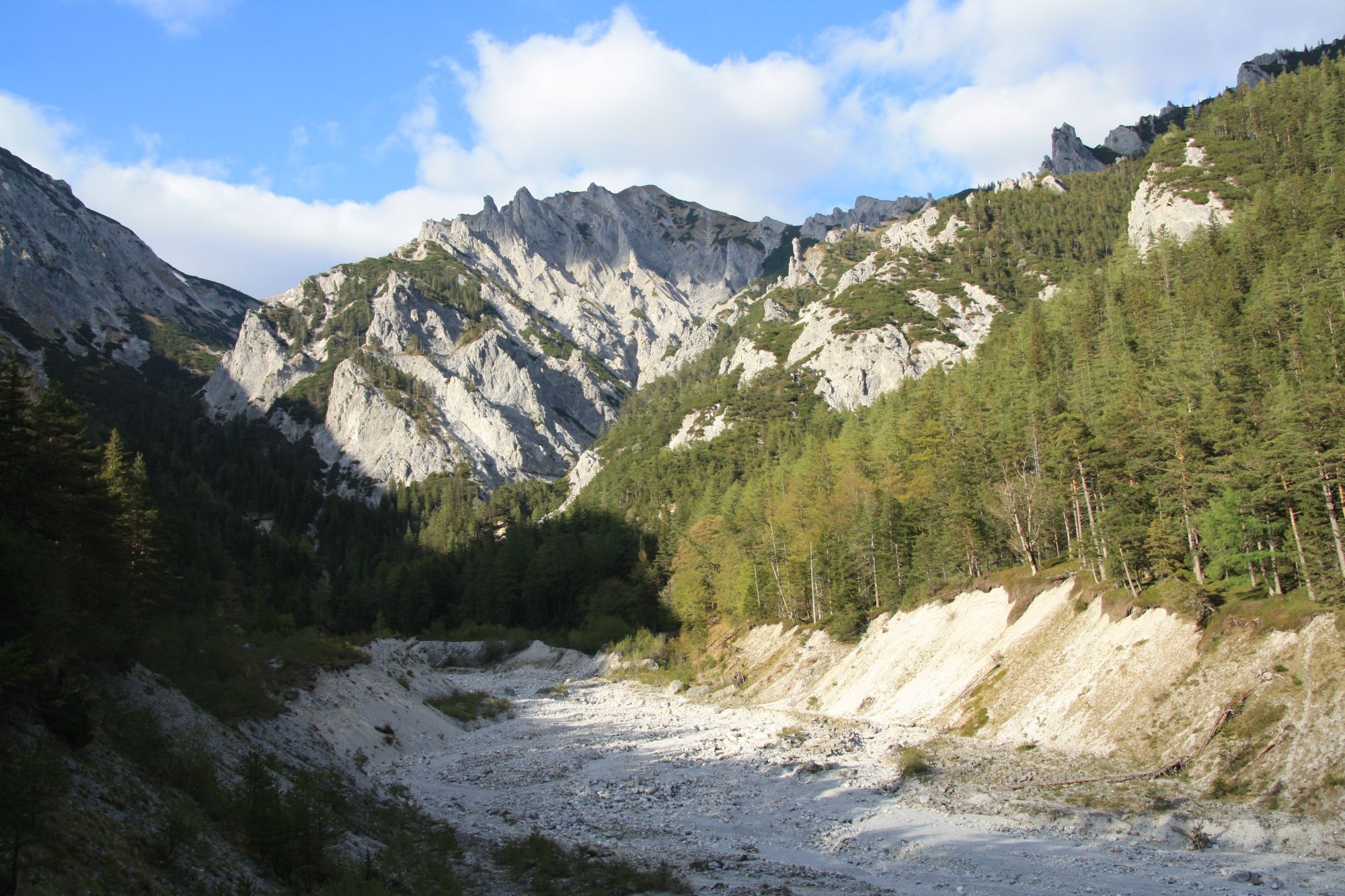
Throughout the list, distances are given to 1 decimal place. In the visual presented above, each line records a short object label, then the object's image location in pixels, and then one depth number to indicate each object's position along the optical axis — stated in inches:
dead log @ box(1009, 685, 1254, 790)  996.6
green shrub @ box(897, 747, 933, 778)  1151.0
